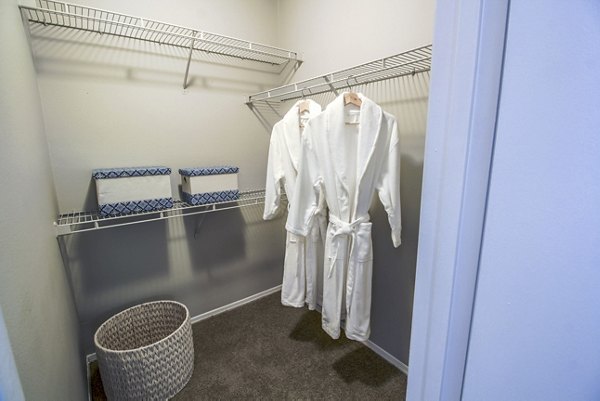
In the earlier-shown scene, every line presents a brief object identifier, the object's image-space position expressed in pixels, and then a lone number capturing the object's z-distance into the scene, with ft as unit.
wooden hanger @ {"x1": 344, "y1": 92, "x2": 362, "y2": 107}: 3.87
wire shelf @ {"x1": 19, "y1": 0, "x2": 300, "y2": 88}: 3.91
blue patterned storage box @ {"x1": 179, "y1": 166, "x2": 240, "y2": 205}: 4.90
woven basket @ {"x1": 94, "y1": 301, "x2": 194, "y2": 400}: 3.91
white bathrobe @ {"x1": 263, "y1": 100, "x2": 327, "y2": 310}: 4.67
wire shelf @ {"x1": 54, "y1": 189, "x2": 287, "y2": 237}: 3.88
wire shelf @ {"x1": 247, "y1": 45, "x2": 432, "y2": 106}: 3.67
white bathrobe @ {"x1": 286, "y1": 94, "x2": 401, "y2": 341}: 3.71
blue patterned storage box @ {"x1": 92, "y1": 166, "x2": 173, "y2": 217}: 4.06
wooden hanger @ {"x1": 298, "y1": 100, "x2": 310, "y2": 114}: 4.90
